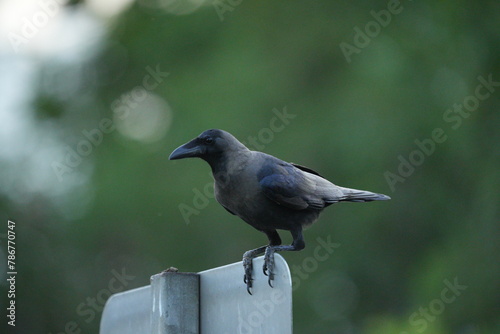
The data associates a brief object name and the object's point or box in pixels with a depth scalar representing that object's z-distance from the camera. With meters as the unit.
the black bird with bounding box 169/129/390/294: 9.87
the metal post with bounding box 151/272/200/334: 5.82
